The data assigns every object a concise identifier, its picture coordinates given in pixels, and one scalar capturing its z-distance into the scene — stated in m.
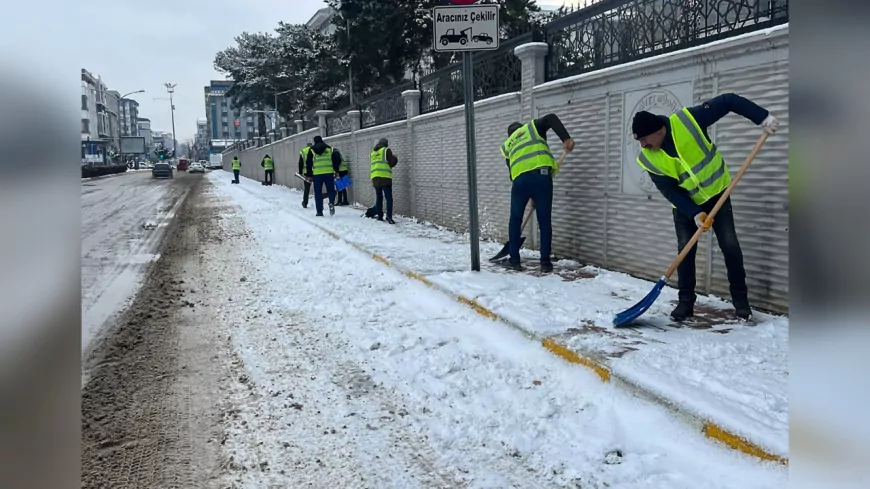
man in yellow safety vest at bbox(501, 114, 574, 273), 6.87
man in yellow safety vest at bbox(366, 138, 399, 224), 12.52
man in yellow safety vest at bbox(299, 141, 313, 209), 16.77
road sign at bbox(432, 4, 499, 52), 6.38
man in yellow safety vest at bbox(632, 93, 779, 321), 4.48
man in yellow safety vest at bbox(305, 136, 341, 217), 13.92
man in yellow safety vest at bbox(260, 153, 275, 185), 32.66
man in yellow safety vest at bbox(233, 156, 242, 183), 36.62
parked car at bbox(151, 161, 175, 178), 47.44
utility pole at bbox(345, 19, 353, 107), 24.63
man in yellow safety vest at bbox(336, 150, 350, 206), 16.63
